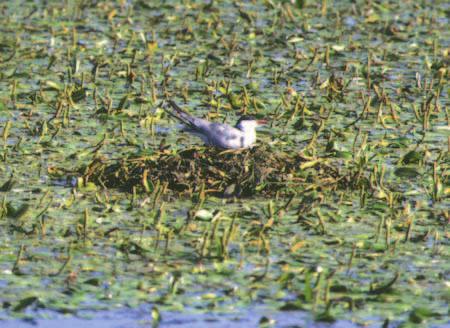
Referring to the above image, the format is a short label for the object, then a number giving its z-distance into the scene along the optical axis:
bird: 20.22
